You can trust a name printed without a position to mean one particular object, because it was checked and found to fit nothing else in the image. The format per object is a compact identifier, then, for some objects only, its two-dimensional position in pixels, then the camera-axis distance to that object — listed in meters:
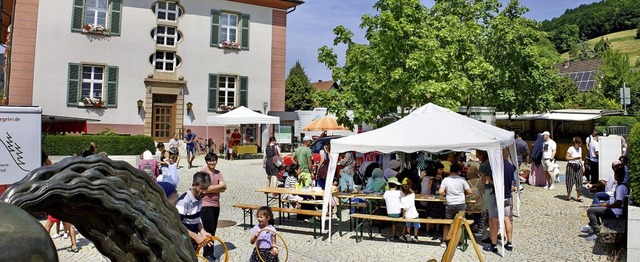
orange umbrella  20.00
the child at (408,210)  8.09
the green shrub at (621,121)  26.28
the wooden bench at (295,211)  8.41
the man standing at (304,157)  12.12
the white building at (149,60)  22.80
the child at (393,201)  8.20
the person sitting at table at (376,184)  9.40
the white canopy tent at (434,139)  7.62
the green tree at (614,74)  41.59
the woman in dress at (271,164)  12.36
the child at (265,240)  5.40
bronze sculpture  1.46
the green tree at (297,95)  52.09
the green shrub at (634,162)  6.54
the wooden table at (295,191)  9.09
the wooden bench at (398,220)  7.52
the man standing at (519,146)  13.79
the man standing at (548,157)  13.42
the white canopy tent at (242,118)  21.88
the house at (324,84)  73.34
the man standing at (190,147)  18.47
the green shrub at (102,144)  19.06
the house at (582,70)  63.09
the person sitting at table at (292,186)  9.80
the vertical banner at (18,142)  8.27
